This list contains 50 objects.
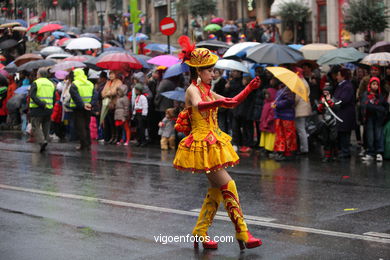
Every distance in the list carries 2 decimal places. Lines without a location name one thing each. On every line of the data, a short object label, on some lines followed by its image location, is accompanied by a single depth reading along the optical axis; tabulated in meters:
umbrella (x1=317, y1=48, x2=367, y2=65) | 16.56
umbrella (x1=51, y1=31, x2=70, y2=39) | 32.22
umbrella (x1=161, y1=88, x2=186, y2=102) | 16.59
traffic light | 25.42
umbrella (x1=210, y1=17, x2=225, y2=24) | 37.55
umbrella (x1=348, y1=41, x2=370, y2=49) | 22.37
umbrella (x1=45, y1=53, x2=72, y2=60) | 24.09
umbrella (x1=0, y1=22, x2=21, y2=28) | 33.12
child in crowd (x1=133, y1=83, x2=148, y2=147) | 18.28
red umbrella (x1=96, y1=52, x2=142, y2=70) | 19.39
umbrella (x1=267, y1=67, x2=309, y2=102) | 14.17
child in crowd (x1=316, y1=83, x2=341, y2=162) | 14.73
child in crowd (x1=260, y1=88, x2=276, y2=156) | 15.67
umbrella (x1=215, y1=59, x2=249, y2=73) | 16.55
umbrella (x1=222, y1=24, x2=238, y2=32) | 31.64
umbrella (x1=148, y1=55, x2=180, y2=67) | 18.78
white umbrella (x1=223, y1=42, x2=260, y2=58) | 18.05
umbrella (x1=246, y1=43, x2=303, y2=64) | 15.79
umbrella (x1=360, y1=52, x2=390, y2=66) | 16.17
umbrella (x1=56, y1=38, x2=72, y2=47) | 28.43
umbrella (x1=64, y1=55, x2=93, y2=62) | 21.73
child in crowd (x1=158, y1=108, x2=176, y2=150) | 17.44
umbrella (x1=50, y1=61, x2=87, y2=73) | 20.28
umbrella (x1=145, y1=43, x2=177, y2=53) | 26.34
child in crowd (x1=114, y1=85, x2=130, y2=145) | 18.75
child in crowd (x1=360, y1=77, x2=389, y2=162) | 14.42
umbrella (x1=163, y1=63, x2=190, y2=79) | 17.65
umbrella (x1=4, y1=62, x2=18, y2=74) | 23.86
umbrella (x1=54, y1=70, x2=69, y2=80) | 21.17
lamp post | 26.42
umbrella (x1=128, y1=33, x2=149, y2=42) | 33.89
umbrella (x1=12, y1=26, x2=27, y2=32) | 32.53
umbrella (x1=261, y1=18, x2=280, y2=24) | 33.89
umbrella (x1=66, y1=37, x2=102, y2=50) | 25.45
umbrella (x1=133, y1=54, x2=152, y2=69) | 20.38
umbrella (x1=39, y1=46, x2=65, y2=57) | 25.75
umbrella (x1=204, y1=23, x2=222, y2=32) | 34.04
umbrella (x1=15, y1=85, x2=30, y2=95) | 21.98
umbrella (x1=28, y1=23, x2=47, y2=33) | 34.72
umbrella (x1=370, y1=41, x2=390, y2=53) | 18.41
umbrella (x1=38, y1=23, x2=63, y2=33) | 32.38
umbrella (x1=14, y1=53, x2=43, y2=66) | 24.14
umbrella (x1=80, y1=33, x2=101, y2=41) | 30.17
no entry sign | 22.05
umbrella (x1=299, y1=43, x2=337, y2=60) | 18.78
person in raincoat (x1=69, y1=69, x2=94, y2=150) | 17.19
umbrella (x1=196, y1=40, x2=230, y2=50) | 20.03
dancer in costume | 7.44
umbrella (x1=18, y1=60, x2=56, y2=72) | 20.70
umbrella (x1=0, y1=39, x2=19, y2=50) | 30.81
